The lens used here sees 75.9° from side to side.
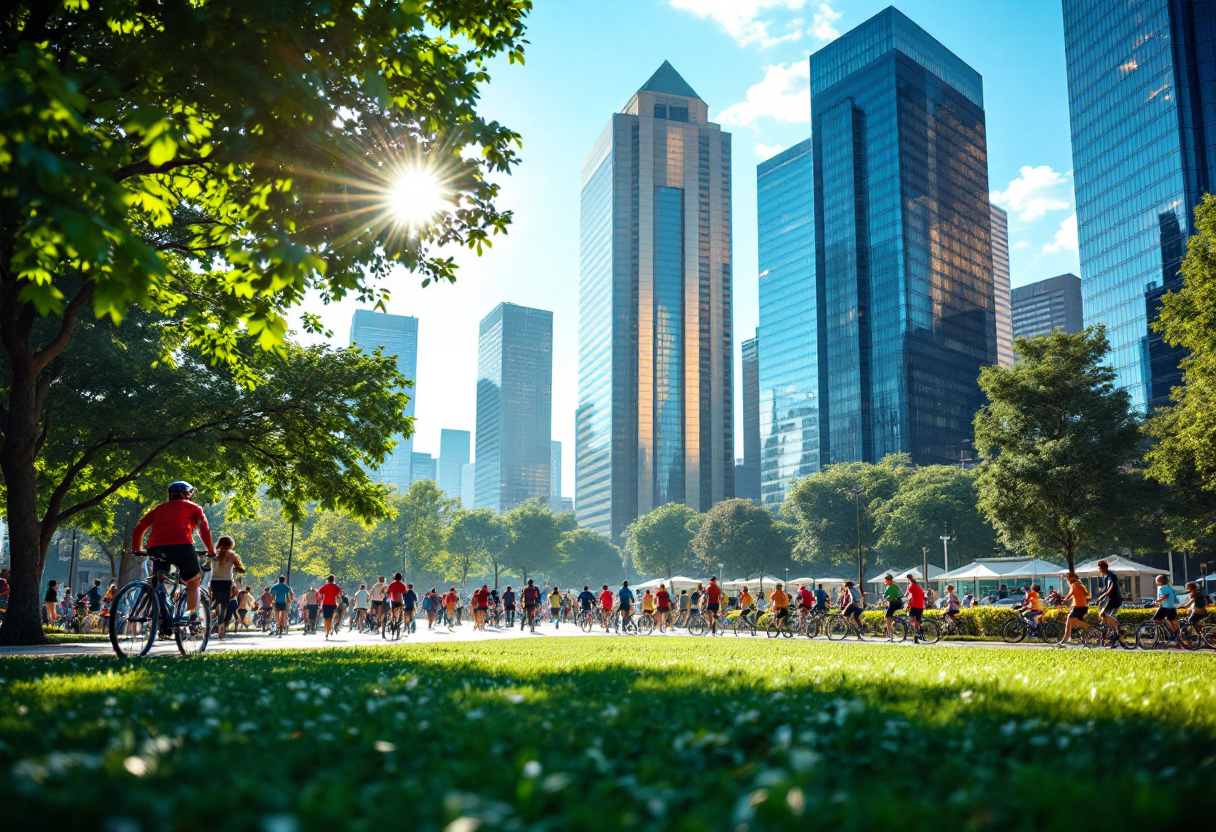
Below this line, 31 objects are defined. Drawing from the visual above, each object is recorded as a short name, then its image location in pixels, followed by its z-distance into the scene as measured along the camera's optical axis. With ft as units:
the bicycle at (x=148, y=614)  30.86
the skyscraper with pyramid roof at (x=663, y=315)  578.66
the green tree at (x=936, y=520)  230.89
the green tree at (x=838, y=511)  264.93
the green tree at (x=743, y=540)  304.71
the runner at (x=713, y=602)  96.94
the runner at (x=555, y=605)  121.19
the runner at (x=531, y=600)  104.12
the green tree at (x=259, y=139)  15.58
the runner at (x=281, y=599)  91.45
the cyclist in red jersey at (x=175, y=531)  31.24
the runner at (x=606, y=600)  107.21
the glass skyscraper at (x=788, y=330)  473.67
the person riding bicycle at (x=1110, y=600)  63.21
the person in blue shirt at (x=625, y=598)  100.48
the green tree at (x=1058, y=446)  107.65
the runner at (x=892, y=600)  81.10
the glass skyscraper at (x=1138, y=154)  307.17
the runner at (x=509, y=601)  110.63
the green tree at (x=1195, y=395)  79.97
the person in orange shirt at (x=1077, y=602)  64.75
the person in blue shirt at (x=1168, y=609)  66.18
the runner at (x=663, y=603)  103.40
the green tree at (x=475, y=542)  329.72
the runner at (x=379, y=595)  92.39
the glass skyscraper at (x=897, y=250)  416.05
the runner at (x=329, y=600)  86.22
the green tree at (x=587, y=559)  411.13
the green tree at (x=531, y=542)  365.40
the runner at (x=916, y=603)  80.33
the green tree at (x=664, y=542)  354.13
